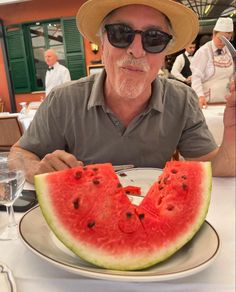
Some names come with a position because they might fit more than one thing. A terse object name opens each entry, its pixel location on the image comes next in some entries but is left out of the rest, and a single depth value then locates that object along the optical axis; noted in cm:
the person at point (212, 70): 291
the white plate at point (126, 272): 44
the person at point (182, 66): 555
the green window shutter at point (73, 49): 725
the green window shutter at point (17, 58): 762
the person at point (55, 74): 582
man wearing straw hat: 110
